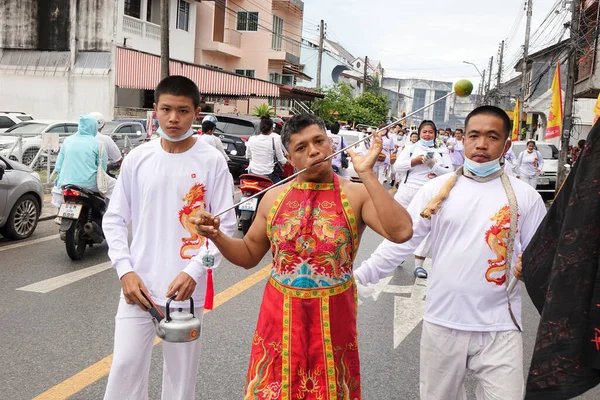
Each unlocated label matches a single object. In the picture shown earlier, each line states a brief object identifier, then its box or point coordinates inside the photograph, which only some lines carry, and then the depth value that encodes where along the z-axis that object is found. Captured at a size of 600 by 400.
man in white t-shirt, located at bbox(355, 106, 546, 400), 3.11
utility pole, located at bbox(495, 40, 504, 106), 46.76
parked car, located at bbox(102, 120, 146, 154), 19.03
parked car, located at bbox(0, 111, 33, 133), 20.59
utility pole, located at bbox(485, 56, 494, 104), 66.50
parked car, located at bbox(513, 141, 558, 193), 19.78
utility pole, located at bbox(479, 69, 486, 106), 81.04
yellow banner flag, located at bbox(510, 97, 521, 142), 30.60
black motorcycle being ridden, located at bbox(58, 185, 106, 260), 7.98
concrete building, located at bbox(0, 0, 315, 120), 26.33
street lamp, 81.94
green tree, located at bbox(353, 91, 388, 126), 49.34
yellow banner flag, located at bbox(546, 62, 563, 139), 16.28
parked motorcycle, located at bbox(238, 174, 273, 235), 9.81
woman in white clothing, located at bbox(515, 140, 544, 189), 17.73
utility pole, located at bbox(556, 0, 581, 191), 18.20
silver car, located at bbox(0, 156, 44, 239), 9.00
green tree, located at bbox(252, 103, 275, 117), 33.29
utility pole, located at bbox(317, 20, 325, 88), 43.23
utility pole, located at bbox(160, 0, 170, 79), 17.88
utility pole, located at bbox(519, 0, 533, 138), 31.55
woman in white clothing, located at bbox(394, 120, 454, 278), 8.80
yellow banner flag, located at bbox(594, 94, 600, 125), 9.49
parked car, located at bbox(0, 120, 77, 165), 15.85
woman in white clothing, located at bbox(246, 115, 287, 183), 10.75
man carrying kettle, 3.15
